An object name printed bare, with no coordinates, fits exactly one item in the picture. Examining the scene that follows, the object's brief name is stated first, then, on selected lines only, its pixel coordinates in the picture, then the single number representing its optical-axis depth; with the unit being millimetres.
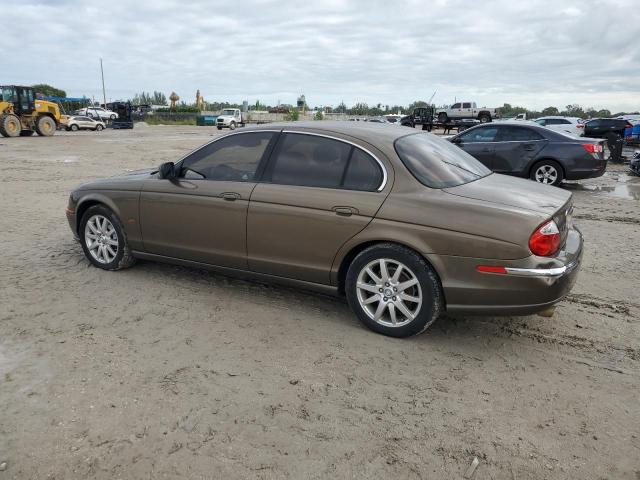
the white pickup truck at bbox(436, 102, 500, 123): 43031
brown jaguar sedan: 3428
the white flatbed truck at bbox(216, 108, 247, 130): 47156
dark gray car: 10125
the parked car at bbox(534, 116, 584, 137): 25328
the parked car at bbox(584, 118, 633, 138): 25500
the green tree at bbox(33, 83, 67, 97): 97538
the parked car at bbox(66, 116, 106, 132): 40438
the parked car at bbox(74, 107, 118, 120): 48825
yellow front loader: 26609
